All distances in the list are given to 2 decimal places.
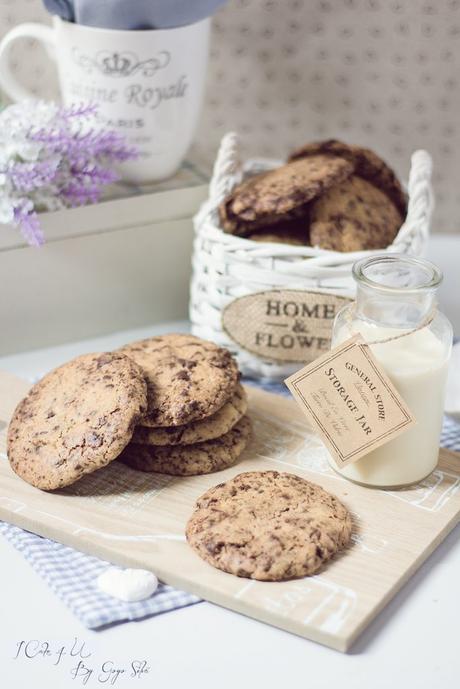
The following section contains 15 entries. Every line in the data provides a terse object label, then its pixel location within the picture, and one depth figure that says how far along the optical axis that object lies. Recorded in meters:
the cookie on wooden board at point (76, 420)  1.08
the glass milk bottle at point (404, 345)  1.10
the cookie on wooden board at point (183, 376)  1.12
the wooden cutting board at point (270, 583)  0.95
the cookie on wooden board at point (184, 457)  1.17
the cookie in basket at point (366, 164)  1.44
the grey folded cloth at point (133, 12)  1.39
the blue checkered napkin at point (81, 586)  0.96
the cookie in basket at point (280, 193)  1.29
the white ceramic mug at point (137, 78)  1.44
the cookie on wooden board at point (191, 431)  1.14
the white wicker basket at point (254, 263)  1.31
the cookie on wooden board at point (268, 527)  0.98
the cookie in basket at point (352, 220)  1.34
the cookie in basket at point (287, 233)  1.37
